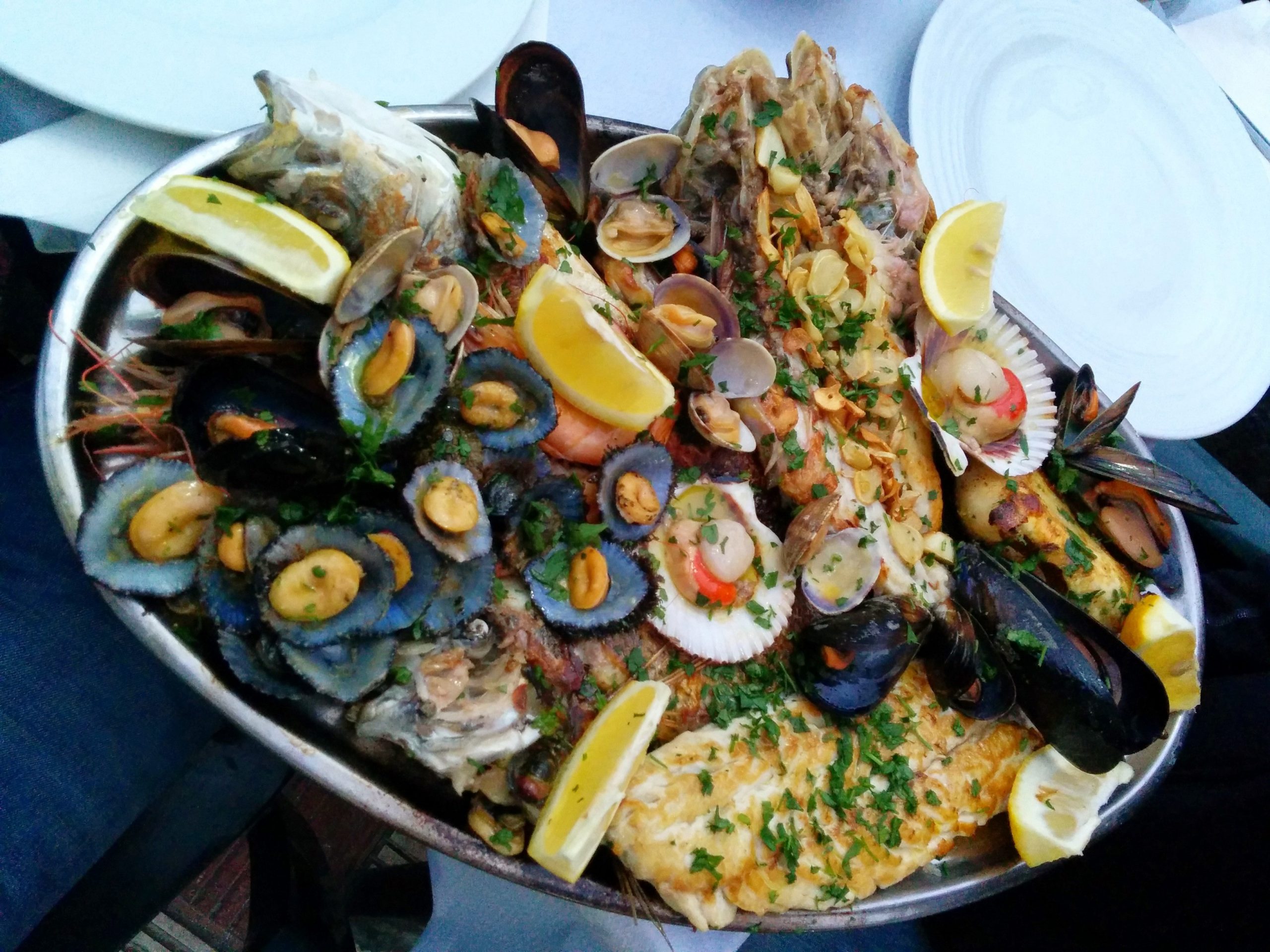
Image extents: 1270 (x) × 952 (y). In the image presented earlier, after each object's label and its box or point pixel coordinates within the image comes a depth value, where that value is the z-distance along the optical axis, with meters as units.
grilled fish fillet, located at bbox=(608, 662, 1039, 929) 0.32
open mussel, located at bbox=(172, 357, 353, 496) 0.27
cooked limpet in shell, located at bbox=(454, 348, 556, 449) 0.32
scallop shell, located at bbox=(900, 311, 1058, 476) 0.41
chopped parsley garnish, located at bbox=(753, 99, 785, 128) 0.39
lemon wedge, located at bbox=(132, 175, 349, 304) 0.30
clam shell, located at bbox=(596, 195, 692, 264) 0.38
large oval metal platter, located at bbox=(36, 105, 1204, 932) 0.29
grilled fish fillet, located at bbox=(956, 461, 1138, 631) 0.41
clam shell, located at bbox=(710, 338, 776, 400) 0.37
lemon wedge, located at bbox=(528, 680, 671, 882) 0.30
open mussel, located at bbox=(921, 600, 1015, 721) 0.38
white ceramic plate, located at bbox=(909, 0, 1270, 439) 0.47
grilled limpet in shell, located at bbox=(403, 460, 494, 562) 0.30
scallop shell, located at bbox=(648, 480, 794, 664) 0.35
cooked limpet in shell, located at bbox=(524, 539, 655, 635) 0.32
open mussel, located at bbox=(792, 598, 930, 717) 0.35
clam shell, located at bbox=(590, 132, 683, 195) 0.39
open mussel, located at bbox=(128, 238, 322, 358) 0.30
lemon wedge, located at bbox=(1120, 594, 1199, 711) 0.40
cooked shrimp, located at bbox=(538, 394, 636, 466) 0.34
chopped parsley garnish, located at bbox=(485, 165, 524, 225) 0.34
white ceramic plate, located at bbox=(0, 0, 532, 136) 0.32
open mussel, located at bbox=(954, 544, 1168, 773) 0.37
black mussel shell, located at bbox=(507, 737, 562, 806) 0.32
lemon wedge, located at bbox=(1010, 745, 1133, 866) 0.37
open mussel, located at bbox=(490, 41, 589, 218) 0.36
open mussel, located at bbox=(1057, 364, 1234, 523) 0.42
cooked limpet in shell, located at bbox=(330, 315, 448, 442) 0.30
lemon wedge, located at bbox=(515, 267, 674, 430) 0.32
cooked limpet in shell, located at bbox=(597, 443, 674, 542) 0.34
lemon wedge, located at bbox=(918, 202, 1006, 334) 0.40
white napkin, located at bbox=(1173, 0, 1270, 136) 0.60
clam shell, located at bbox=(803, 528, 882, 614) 0.37
